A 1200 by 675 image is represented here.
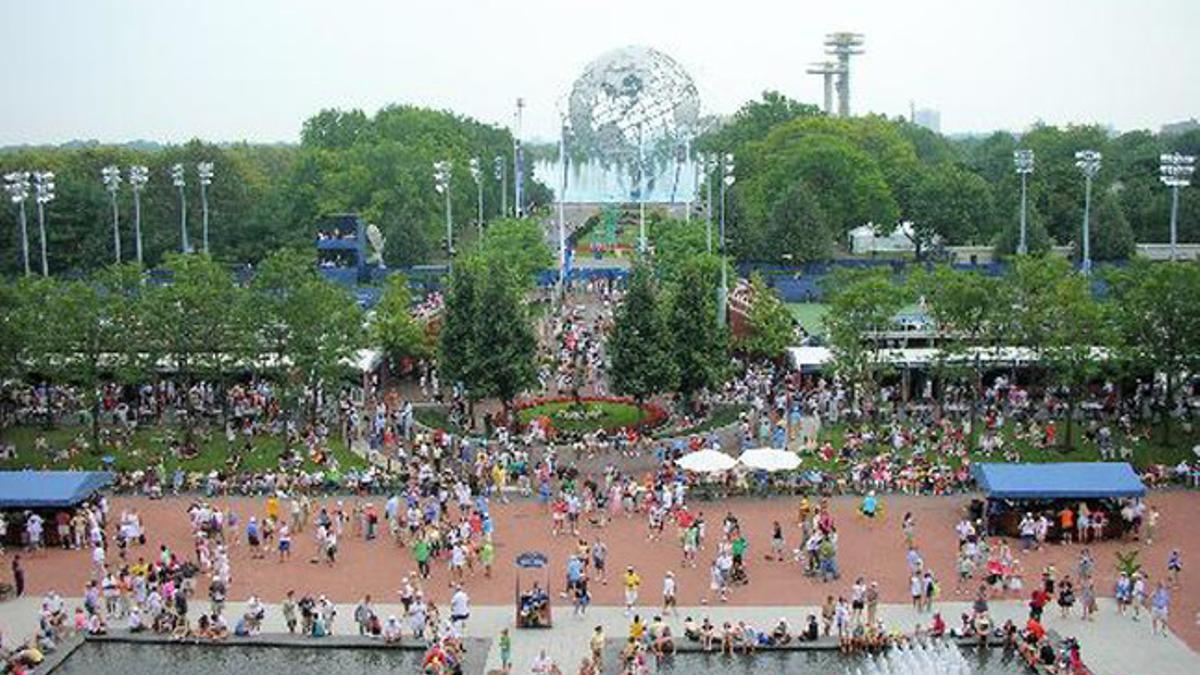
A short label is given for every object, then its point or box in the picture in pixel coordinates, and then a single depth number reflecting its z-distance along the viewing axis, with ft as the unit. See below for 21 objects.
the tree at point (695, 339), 149.89
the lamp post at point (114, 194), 227.40
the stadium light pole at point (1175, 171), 208.03
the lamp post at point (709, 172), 226.30
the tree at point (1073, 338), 142.10
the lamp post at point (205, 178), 244.42
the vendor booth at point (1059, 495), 113.09
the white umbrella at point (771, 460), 124.16
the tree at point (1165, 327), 140.56
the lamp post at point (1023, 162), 233.35
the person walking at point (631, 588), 97.45
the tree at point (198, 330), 149.79
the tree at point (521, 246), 238.89
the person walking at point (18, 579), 102.89
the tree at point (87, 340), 147.64
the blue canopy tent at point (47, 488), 114.83
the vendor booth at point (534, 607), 94.94
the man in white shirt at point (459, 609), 93.45
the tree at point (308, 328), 148.46
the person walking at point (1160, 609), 92.58
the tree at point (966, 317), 148.46
